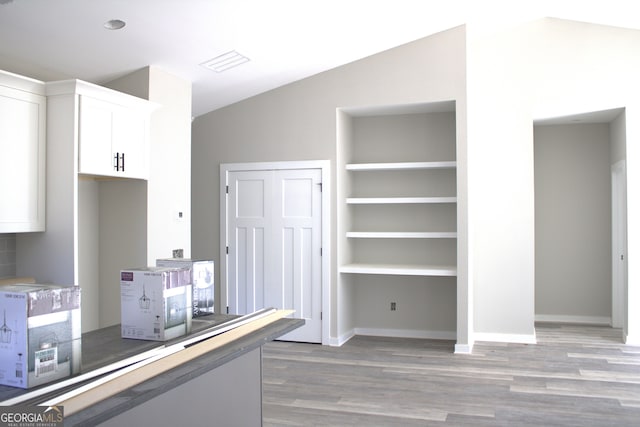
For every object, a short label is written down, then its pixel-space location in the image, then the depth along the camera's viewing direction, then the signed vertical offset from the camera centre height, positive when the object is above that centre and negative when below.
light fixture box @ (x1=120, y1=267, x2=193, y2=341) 2.39 -0.34
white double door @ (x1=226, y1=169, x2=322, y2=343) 6.55 -0.26
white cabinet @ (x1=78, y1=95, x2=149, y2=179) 4.28 +0.63
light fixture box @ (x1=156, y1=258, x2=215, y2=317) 2.79 -0.29
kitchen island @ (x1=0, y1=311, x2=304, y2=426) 1.76 -0.53
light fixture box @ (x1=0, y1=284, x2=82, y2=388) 1.81 -0.36
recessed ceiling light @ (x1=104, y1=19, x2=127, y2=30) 4.20 +1.41
